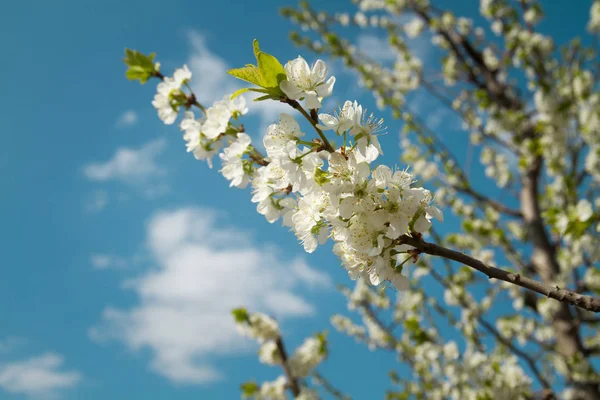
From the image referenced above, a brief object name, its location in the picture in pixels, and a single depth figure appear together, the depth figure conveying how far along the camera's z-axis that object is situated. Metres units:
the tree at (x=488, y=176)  3.23
